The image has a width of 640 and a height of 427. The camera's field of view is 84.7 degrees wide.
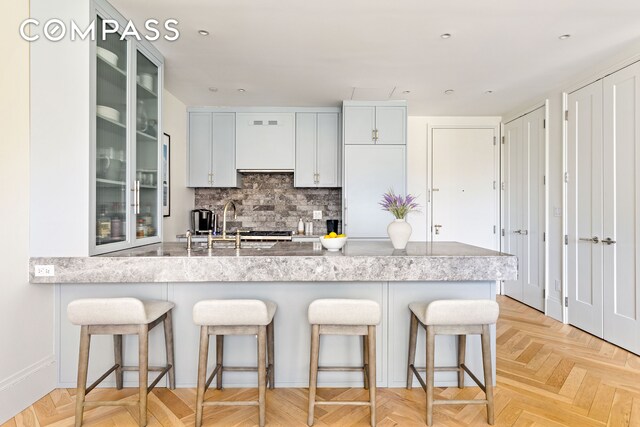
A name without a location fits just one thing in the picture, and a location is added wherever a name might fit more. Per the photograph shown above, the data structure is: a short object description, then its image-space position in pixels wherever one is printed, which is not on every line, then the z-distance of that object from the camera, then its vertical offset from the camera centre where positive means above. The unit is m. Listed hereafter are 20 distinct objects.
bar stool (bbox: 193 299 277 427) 1.87 -0.59
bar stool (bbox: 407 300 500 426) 1.89 -0.61
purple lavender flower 2.54 +0.06
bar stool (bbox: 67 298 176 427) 1.84 -0.60
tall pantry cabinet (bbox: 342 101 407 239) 4.25 +0.72
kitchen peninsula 2.28 -0.64
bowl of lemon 2.39 -0.20
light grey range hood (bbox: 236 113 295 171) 4.54 +0.99
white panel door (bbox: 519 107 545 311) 4.18 +0.06
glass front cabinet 2.28 +0.54
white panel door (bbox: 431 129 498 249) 5.03 +0.38
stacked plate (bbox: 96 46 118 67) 2.29 +1.08
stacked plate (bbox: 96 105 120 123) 2.29 +0.69
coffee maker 4.56 -0.08
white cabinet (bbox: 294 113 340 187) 4.56 +0.86
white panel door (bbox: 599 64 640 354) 2.92 +0.06
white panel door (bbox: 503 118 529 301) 4.57 +0.18
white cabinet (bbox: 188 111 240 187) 4.54 +0.85
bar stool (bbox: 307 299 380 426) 1.87 -0.59
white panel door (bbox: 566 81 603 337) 3.30 +0.06
